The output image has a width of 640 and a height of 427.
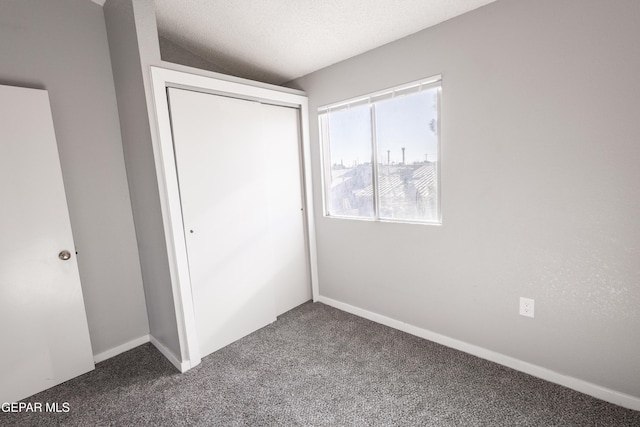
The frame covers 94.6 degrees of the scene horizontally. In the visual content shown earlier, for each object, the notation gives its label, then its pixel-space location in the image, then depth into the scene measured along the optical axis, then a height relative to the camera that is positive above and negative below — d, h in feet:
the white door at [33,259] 6.10 -1.29
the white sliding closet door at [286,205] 9.04 -0.67
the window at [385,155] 7.20 +0.65
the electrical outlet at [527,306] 6.06 -2.82
